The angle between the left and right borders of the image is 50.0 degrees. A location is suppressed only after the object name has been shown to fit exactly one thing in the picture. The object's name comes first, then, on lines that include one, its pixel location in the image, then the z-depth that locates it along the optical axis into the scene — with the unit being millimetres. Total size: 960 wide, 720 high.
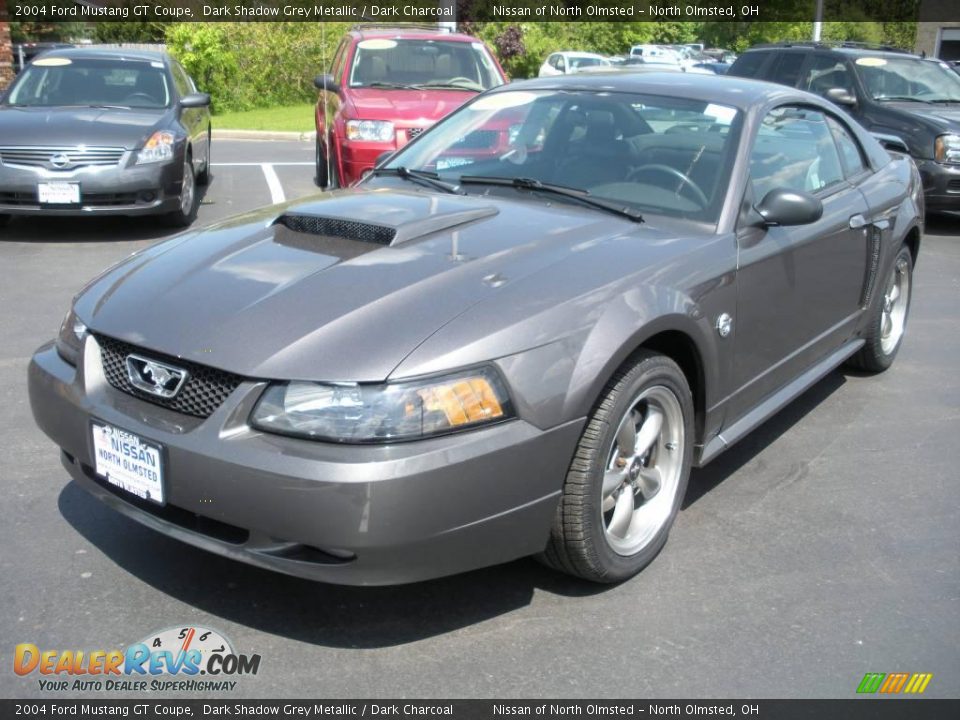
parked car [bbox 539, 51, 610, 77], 28895
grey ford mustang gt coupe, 2701
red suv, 9117
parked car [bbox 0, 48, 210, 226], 8156
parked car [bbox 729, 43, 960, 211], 9984
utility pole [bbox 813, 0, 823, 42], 29219
